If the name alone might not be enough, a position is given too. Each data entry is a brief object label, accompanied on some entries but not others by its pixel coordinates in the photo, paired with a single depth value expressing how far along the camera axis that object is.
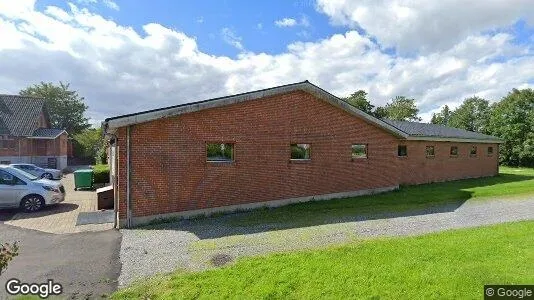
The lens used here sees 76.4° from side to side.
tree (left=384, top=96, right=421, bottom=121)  60.03
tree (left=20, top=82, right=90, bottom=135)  60.78
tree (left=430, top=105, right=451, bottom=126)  69.46
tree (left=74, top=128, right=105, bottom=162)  47.19
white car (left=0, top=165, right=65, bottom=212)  12.25
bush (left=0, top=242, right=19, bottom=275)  3.81
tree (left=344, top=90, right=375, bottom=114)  52.38
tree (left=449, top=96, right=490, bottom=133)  54.41
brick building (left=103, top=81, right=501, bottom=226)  10.52
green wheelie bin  19.16
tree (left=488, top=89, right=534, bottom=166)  40.22
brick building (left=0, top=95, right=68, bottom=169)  32.41
